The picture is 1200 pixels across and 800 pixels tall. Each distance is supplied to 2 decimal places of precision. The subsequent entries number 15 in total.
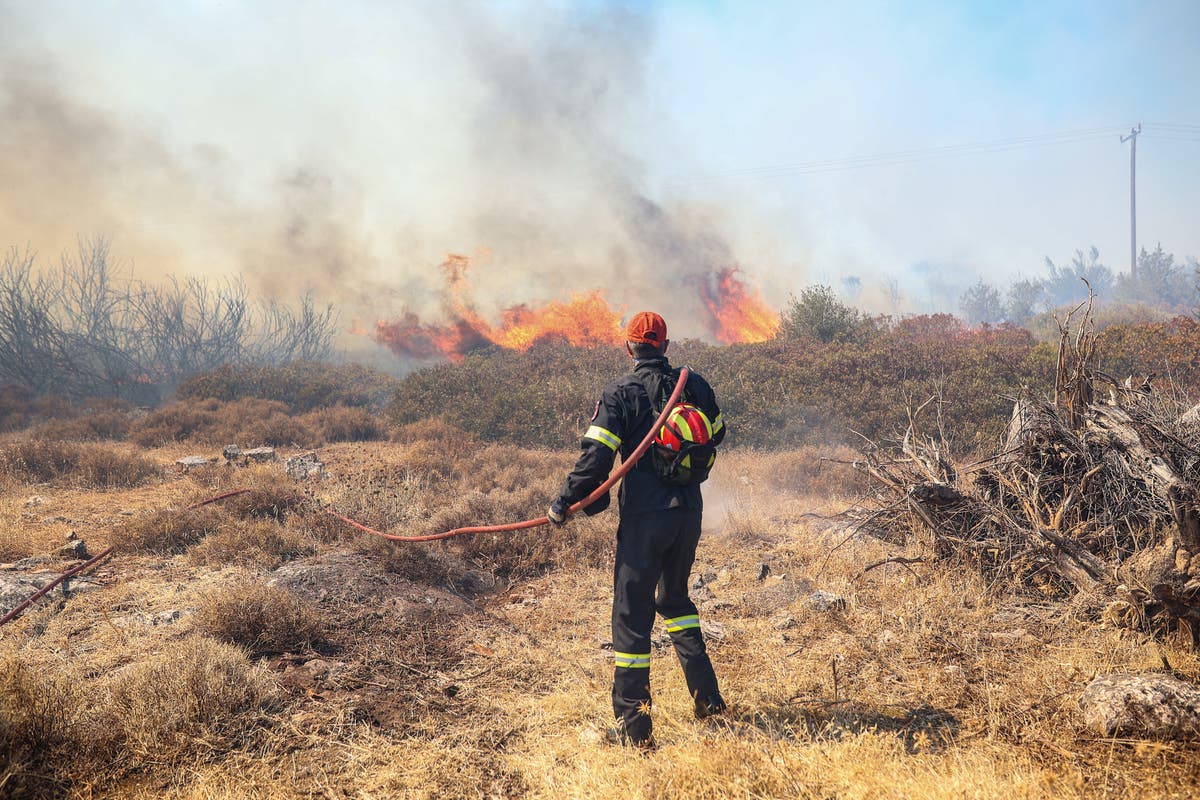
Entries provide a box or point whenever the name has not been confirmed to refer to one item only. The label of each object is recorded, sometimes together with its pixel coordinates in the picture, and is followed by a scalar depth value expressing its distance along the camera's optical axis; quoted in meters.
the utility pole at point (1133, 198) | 73.81
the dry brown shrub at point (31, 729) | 2.89
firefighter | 3.56
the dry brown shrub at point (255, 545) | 6.45
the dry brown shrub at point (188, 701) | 3.33
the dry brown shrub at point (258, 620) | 4.54
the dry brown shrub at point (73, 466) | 9.84
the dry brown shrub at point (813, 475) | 10.12
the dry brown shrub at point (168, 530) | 6.79
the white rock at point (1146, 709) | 3.02
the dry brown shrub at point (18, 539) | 6.57
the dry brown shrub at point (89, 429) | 13.59
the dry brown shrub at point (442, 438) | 11.83
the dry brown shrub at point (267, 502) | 7.54
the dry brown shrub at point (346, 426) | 14.57
